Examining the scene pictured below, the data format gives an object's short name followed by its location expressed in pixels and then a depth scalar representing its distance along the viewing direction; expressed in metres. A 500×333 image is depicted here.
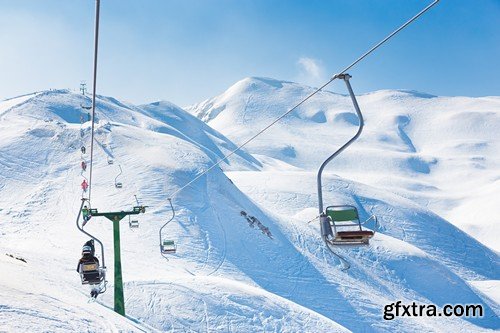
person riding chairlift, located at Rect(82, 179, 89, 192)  39.74
